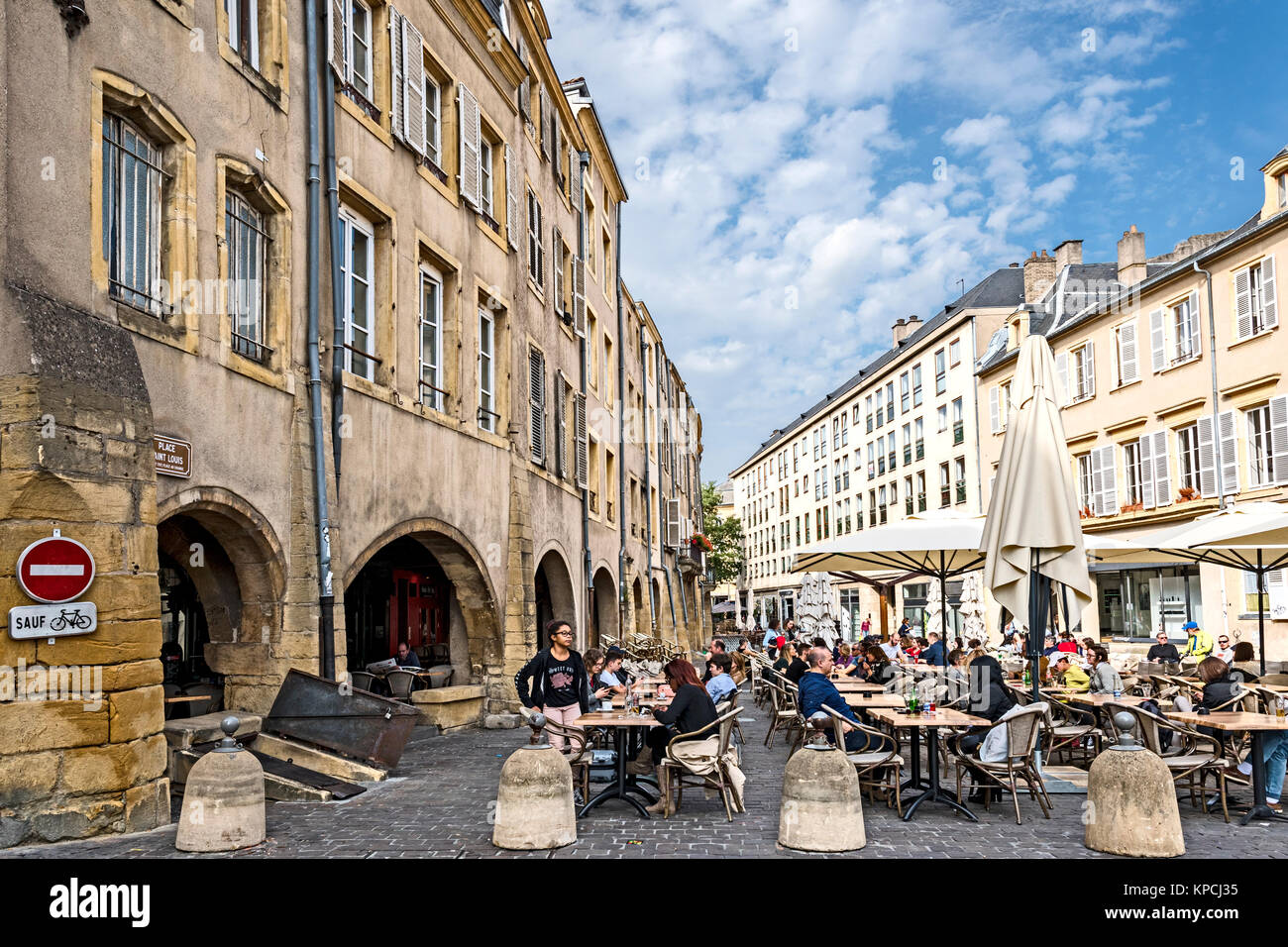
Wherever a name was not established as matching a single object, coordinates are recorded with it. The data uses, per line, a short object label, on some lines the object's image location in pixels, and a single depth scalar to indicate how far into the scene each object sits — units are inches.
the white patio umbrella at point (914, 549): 513.3
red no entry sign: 287.1
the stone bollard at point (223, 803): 283.4
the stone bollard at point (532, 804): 290.5
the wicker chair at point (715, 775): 345.1
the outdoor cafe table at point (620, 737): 341.7
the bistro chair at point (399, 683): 567.7
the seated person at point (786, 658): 660.7
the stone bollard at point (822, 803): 287.1
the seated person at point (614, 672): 551.2
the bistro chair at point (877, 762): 344.8
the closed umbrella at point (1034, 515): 374.9
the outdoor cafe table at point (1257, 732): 327.9
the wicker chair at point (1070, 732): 415.5
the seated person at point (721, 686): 495.0
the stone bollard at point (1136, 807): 280.2
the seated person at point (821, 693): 372.5
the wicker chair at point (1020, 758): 337.4
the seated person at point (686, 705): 347.6
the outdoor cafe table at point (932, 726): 339.0
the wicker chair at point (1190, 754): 338.6
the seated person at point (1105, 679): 480.4
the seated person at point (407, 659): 617.9
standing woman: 379.2
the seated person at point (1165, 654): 731.4
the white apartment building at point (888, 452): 1828.2
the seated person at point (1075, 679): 520.4
